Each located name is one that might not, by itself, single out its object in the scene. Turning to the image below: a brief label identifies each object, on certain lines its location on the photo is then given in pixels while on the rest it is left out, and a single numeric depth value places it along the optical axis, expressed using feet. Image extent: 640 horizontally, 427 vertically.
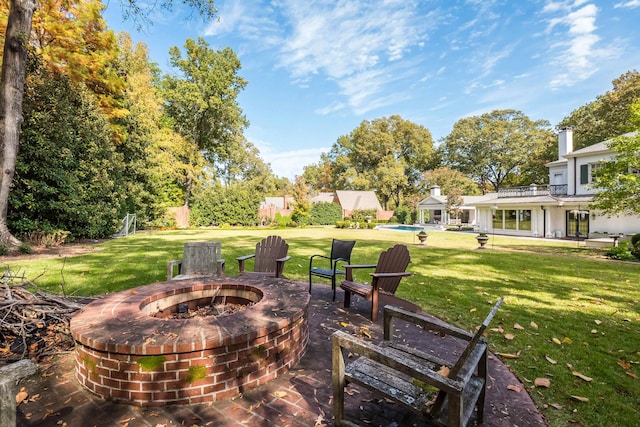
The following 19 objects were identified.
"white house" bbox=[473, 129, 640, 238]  56.39
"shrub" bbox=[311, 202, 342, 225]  104.42
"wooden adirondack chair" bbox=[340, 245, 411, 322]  12.88
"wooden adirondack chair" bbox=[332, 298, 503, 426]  4.87
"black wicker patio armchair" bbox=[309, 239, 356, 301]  17.41
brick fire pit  6.61
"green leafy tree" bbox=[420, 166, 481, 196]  117.70
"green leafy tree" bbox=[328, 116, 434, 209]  138.82
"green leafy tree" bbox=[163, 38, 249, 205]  84.79
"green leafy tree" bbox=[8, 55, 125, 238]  31.01
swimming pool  91.56
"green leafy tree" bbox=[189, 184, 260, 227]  81.45
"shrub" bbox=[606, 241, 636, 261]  32.71
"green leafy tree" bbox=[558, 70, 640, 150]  73.46
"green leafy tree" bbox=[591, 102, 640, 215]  31.86
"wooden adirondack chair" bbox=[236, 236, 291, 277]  17.12
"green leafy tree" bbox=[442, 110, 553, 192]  115.75
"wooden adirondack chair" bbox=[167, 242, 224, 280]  15.90
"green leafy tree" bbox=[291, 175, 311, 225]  95.35
